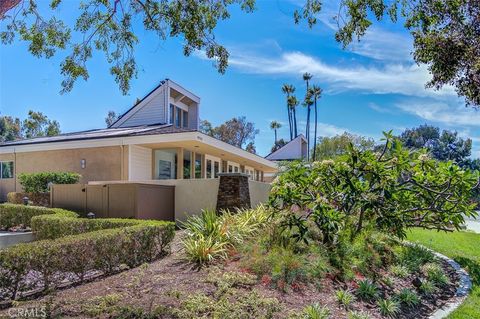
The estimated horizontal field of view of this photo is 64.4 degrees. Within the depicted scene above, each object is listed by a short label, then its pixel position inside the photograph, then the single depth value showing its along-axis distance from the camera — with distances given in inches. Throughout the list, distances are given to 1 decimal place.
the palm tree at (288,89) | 2237.7
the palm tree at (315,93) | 2039.9
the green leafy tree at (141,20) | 291.1
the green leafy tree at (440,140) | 2619.1
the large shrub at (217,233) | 281.3
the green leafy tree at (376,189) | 282.7
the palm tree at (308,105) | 2050.6
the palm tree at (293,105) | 2228.1
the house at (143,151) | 668.1
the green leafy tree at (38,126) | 2123.5
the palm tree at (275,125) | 2559.1
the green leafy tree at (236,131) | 2124.8
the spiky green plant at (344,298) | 215.5
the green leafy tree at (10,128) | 1963.6
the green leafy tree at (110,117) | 2224.8
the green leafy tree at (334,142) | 1603.1
